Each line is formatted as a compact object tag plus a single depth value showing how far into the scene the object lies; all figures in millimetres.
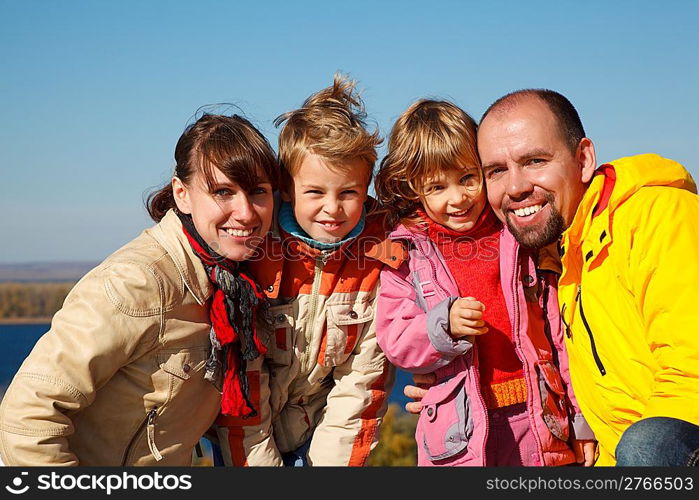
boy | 3623
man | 2768
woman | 3129
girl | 3430
